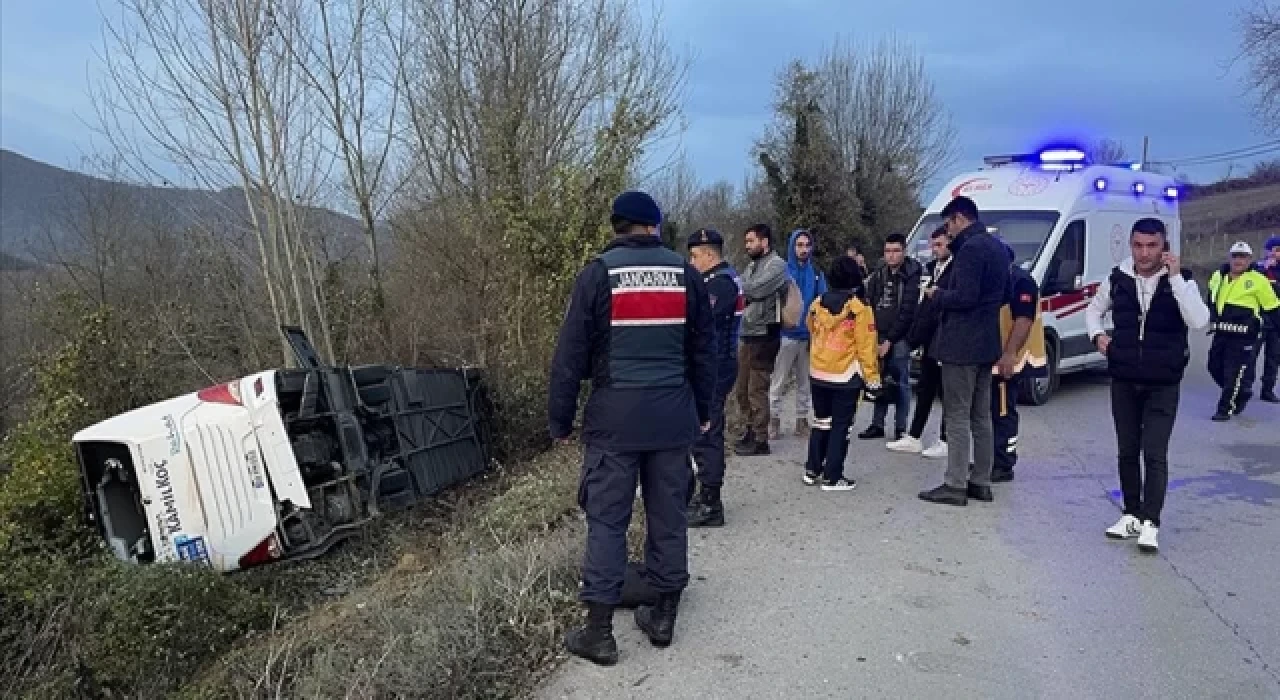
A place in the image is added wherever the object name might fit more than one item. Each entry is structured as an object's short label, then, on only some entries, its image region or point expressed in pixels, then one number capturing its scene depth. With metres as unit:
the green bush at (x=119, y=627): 5.08
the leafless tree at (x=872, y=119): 27.14
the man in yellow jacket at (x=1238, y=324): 8.65
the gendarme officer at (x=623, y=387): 3.43
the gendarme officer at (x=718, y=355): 5.16
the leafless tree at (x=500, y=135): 9.80
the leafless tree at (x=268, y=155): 9.36
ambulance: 9.02
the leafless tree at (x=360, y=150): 10.11
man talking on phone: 4.64
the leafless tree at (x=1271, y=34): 18.61
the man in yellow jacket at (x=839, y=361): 5.76
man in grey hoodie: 6.88
